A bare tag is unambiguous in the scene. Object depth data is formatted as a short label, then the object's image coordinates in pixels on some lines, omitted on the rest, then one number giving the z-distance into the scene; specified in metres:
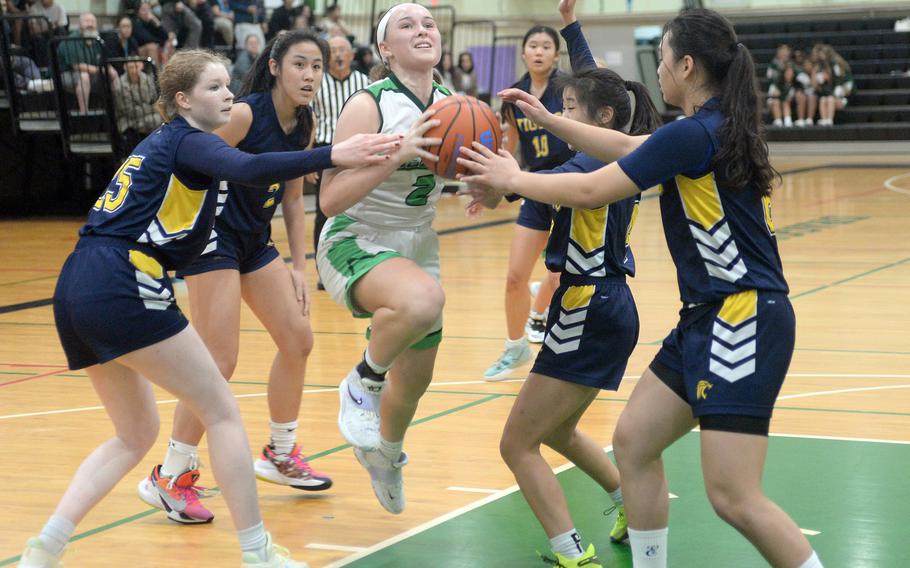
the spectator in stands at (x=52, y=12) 15.12
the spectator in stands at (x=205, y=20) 16.39
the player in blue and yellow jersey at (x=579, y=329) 3.88
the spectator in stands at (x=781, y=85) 22.88
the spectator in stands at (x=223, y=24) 16.89
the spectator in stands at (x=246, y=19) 17.28
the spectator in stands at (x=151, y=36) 14.82
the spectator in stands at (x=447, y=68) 19.59
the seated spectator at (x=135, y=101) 13.84
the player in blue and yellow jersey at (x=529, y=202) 6.94
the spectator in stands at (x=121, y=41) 14.59
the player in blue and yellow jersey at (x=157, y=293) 3.59
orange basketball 3.70
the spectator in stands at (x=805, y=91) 22.91
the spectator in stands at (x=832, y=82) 22.75
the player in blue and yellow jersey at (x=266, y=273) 4.63
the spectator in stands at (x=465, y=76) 19.89
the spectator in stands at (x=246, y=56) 16.06
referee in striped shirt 10.07
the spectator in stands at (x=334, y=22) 17.78
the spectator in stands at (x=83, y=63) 14.31
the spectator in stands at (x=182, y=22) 15.93
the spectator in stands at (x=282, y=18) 17.44
